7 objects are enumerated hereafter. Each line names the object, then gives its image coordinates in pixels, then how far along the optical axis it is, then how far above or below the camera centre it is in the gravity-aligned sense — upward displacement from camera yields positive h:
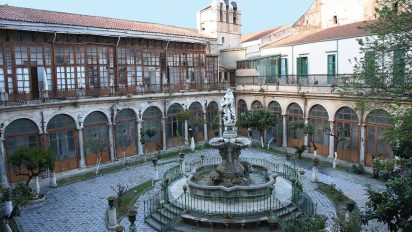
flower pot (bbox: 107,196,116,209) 13.13 -3.94
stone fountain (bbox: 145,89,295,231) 12.85 -4.22
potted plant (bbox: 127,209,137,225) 11.73 -4.02
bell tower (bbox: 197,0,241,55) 32.34 +6.26
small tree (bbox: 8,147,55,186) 16.16 -2.88
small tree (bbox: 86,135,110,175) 21.29 -3.16
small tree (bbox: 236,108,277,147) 24.14 -1.98
